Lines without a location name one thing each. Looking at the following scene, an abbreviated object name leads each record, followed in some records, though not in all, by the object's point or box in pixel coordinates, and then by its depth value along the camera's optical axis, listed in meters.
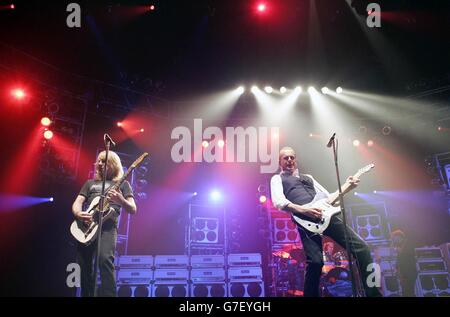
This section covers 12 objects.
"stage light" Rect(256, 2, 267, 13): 7.78
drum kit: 7.43
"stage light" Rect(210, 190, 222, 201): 10.04
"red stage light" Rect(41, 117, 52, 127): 7.89
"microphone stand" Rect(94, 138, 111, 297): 3.61
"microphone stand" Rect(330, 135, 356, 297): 3.77
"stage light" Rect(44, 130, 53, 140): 7.88
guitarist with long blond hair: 3.92
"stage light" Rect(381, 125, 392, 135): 10.06
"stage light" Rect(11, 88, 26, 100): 7.39
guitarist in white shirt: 3.91
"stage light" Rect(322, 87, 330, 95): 9.84
